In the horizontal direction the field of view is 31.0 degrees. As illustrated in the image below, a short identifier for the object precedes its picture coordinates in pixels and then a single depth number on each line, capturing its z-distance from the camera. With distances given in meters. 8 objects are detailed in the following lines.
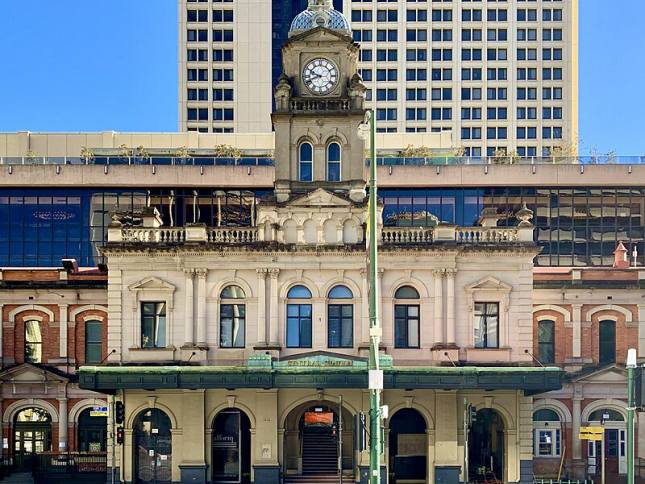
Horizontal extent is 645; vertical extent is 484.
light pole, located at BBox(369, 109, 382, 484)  31.81
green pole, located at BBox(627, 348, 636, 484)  31.42
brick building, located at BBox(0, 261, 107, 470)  62.53
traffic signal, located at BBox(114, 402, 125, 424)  54.66
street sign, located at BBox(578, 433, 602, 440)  56.69
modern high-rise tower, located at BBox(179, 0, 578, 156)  118.94
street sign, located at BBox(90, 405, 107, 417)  62.16
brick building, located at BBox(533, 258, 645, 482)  61.62
